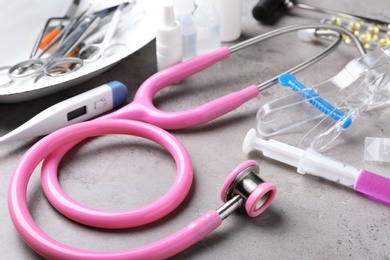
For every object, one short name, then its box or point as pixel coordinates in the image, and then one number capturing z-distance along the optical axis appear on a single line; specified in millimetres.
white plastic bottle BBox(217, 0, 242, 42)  964
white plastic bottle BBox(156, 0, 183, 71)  848
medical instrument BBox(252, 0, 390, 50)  979
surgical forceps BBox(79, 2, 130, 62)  875
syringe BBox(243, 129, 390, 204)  694
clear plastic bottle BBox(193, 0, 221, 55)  931
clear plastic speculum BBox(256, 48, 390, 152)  786
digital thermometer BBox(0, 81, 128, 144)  747
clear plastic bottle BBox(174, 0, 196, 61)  910
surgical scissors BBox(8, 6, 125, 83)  827
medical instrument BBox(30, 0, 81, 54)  897
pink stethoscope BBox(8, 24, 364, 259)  605
